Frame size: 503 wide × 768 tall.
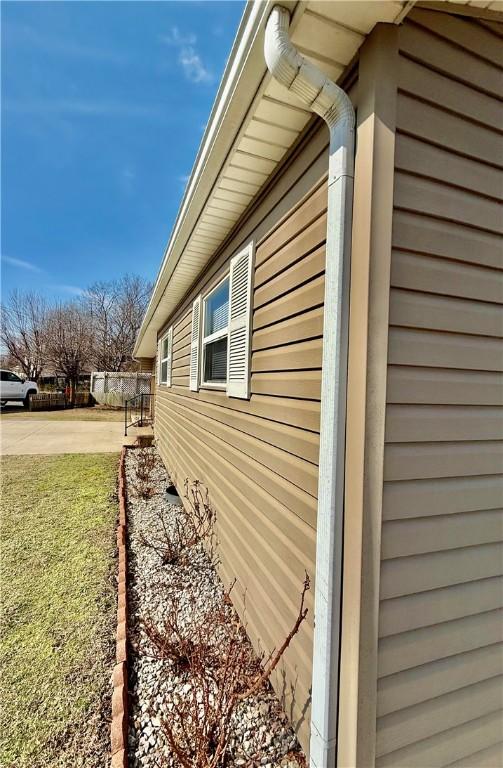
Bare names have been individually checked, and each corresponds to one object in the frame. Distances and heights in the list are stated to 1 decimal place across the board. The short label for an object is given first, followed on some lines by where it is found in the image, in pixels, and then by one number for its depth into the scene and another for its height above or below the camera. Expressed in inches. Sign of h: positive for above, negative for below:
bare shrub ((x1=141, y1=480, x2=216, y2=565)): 134.4 -61.1
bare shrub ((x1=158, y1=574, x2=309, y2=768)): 60.8 -60.6
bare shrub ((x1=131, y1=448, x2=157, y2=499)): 211.2 -63.2
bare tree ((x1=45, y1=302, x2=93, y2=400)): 924.6 +98.7
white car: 702.0 -21.8
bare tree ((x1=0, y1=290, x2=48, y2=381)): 999.6 +132.3
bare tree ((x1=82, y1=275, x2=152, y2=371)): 991.0 +179.7
